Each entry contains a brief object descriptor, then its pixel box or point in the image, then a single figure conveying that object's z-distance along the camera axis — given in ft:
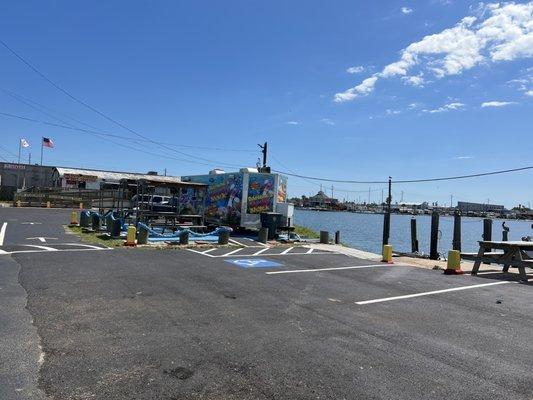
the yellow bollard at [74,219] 82.95
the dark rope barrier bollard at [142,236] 55.67
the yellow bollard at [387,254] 55.31
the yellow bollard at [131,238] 53.98
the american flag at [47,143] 199.31
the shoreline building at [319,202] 499.51
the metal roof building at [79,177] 195.83
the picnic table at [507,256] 46.39
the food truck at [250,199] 84.38
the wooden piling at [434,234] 81.15
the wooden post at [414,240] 101.11
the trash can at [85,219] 75.82
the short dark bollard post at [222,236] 61.46
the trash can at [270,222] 77.20
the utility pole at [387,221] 101.16
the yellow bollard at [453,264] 47.34
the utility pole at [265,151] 123.85
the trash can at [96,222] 71.45
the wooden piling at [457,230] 87.47
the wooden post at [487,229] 90.46
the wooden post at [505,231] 93.60
